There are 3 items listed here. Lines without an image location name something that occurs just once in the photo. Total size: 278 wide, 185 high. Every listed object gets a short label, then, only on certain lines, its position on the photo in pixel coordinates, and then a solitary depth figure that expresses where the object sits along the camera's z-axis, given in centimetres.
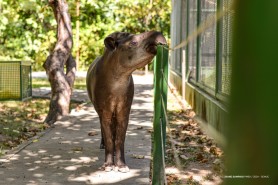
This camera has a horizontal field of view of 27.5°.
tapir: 574
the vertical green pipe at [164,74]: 482
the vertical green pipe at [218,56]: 890
